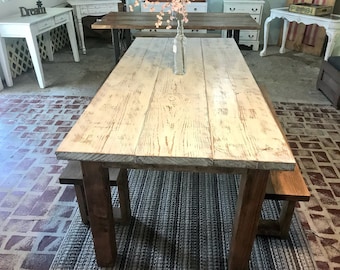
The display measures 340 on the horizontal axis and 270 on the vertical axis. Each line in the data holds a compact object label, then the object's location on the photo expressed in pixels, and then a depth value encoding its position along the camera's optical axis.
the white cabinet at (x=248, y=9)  4.28
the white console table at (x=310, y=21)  3.45
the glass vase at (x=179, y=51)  1.50
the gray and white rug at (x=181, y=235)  1.45
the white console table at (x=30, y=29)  3.05
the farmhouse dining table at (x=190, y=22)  2.75
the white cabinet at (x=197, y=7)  4.35
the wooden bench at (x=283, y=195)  1.29
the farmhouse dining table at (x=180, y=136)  0.99
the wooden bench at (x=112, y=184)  1.39
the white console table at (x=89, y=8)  4.12
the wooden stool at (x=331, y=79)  2.87
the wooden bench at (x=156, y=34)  3.35
